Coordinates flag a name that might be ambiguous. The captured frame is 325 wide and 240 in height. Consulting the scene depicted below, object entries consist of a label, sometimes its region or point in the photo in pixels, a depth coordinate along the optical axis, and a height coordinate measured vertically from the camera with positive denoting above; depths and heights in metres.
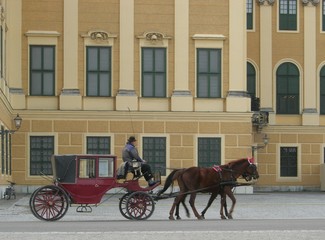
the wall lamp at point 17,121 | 39.47 +0.05
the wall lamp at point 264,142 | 52.77 -1.05
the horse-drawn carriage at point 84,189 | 24.03 -1.69
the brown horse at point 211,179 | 25.73 -1.49
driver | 25.25 -0.91
